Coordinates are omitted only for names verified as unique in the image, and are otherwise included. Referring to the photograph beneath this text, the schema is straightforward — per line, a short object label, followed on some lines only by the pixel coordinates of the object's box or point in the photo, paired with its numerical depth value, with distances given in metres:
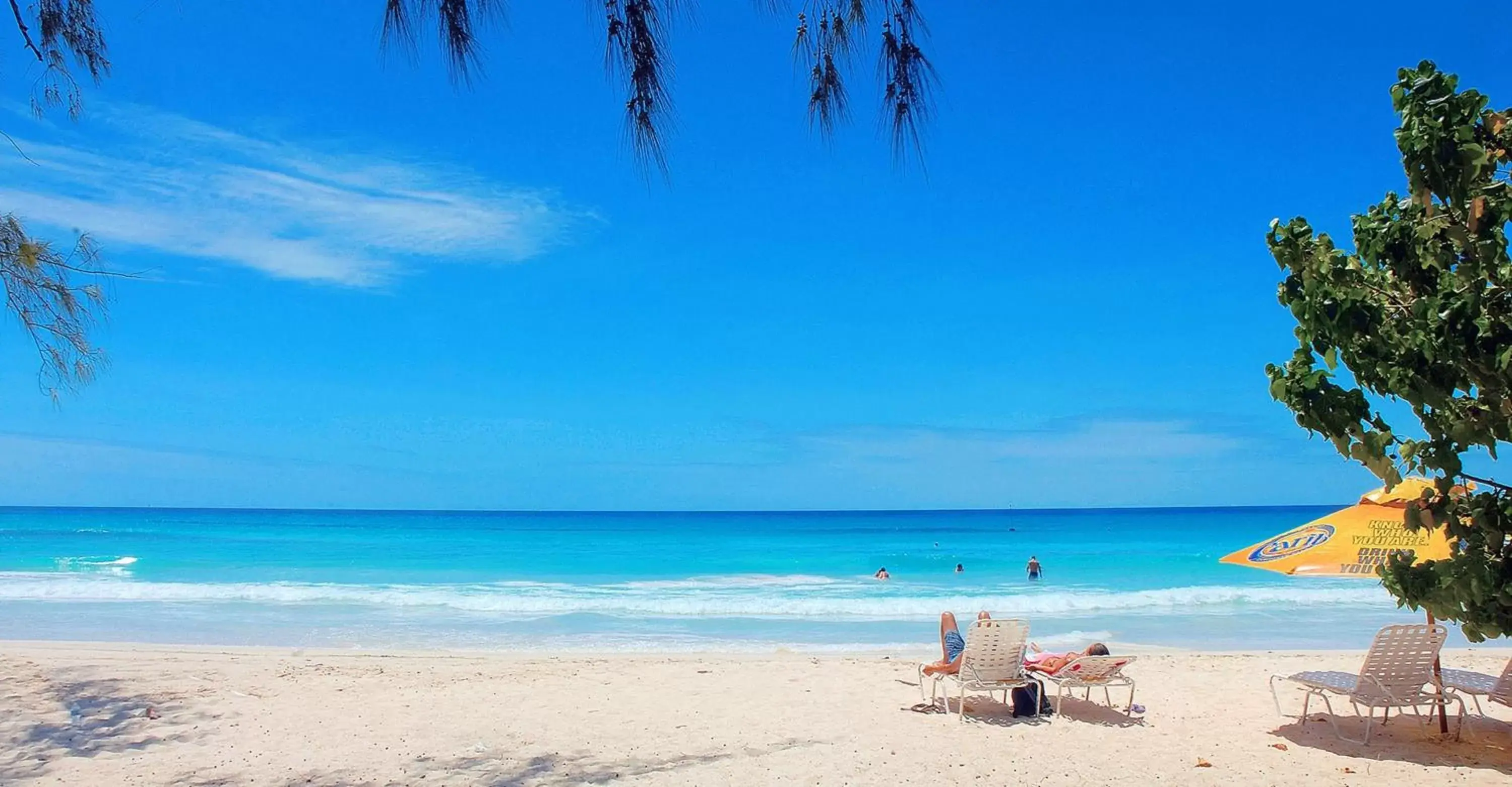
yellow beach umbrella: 7.19
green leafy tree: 2.94
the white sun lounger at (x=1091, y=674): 7.48
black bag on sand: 7.61
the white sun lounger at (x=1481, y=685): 6.59
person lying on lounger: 7.77
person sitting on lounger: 7.89
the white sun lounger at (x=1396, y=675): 6.59
